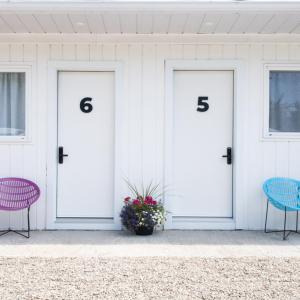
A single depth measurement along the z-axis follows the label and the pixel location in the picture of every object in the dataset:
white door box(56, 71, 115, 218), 6.07
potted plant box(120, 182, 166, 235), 5.55
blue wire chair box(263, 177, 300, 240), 5.62
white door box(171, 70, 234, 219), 6.09
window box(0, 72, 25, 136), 6.04
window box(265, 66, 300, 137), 6.04
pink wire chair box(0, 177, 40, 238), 5.60
